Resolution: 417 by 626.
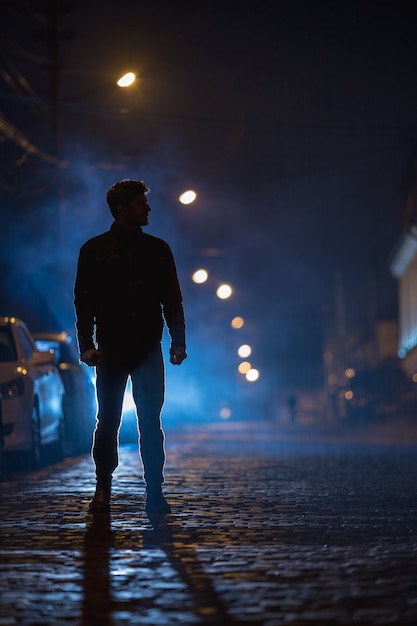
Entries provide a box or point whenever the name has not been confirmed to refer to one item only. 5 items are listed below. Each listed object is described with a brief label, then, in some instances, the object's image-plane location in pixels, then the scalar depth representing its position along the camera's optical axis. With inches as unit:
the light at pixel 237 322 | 3720.5
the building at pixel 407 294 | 2351.1
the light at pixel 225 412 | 4652.3
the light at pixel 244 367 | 4218.5
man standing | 330.0
